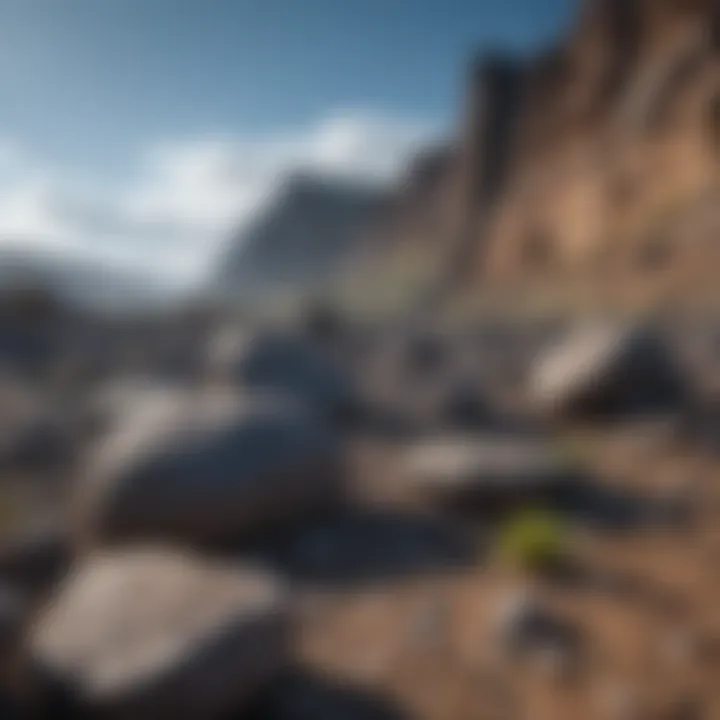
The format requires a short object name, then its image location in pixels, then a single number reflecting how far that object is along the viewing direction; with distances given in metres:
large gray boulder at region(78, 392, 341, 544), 4.00
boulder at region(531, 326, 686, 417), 6.89
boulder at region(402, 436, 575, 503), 4.75
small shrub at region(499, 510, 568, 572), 3.74
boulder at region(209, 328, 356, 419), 7.64
